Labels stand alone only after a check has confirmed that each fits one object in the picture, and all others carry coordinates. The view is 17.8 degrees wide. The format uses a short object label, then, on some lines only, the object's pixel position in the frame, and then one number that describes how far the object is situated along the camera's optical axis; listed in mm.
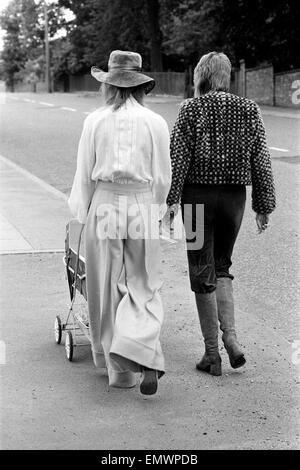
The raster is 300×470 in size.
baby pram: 5578
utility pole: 72281
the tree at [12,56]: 91875
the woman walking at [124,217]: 4949
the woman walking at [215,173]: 5207
